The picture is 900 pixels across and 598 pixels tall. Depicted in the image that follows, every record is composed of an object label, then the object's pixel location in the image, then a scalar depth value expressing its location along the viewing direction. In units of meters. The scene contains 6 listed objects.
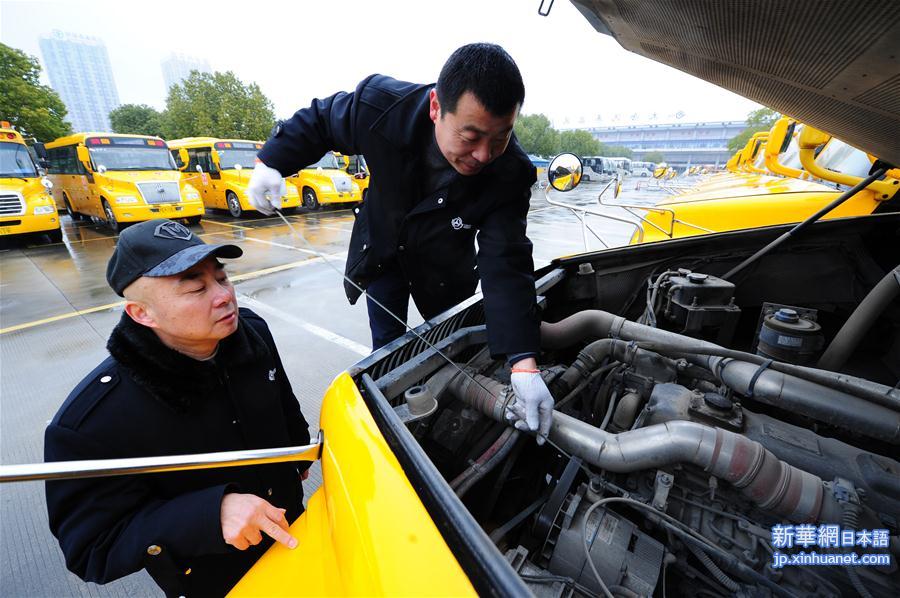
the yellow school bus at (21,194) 7.39
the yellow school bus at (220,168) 11.27
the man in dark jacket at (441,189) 1.31
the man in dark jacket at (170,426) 1.02
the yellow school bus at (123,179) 8.80
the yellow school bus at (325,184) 12.29
